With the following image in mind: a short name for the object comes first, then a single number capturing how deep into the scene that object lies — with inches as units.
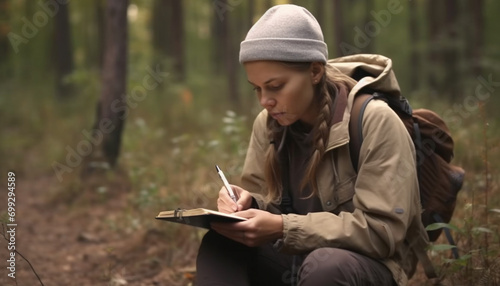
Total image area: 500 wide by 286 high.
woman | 98.1
